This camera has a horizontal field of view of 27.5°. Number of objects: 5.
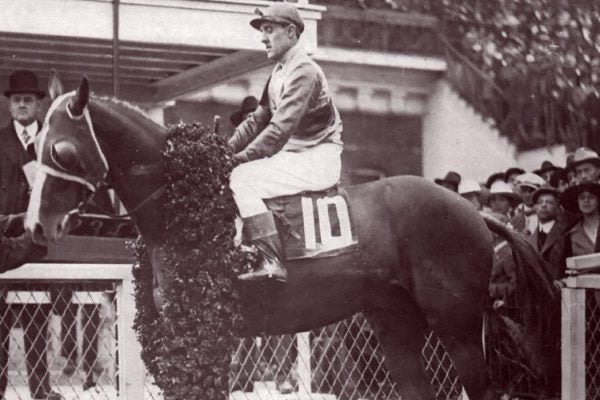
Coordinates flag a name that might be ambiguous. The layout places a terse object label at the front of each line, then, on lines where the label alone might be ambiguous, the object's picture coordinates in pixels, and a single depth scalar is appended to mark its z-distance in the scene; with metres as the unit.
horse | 6.20
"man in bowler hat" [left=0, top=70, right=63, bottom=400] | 6.85
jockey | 6.48
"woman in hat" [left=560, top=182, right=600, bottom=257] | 8.80
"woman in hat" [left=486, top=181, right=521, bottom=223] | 10.29
